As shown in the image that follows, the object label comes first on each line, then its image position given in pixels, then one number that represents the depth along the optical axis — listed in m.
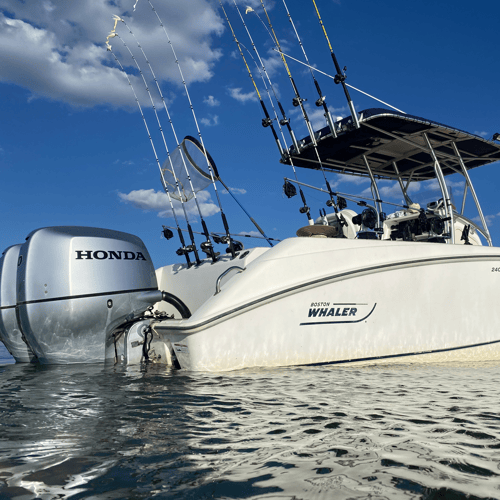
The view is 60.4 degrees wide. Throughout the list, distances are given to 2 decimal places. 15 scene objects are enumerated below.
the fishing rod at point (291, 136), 5.14
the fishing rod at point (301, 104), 5.13
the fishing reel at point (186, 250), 5.14
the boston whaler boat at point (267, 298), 3.67
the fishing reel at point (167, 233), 5.77
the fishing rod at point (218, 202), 4.67
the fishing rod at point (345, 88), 5.01
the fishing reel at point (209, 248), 4.81
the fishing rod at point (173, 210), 5.21
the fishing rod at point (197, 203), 4.82
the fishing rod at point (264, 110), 5.59
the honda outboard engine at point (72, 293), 3.89
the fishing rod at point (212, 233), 5.18
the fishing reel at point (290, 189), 5.36
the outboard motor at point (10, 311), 4.63
